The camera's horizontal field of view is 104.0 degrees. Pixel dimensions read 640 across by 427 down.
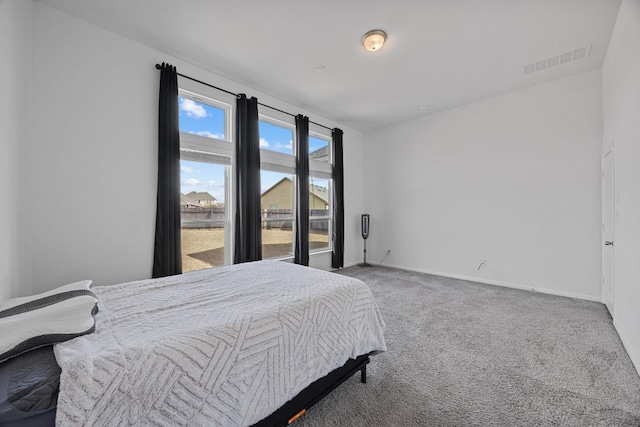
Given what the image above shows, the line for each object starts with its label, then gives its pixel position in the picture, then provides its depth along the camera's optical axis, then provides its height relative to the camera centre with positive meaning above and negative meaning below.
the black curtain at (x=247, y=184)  3.55 +0.45
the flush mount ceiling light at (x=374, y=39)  2.55 +1.83
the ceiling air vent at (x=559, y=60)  2.93 +1.91
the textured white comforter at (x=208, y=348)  0.87 -0.58
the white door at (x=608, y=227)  2.74 -0.16
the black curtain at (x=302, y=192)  4.34 +0.40
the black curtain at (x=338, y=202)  5.15 +0.26
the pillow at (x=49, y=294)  1.35 -0.46
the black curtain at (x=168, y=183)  2.83 +0.37
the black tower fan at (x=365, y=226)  5.59 -0.26
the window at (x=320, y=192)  4.98 +0.48
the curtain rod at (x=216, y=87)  3.05 +1.72
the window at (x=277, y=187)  4.11 +0.49
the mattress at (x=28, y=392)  0.75 -0.56
